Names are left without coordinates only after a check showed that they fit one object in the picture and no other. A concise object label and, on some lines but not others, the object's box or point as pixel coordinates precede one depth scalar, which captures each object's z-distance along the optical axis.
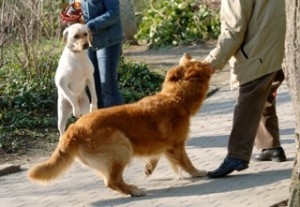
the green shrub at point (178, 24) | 24.38
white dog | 12.51
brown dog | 9.59
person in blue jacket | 12.68
